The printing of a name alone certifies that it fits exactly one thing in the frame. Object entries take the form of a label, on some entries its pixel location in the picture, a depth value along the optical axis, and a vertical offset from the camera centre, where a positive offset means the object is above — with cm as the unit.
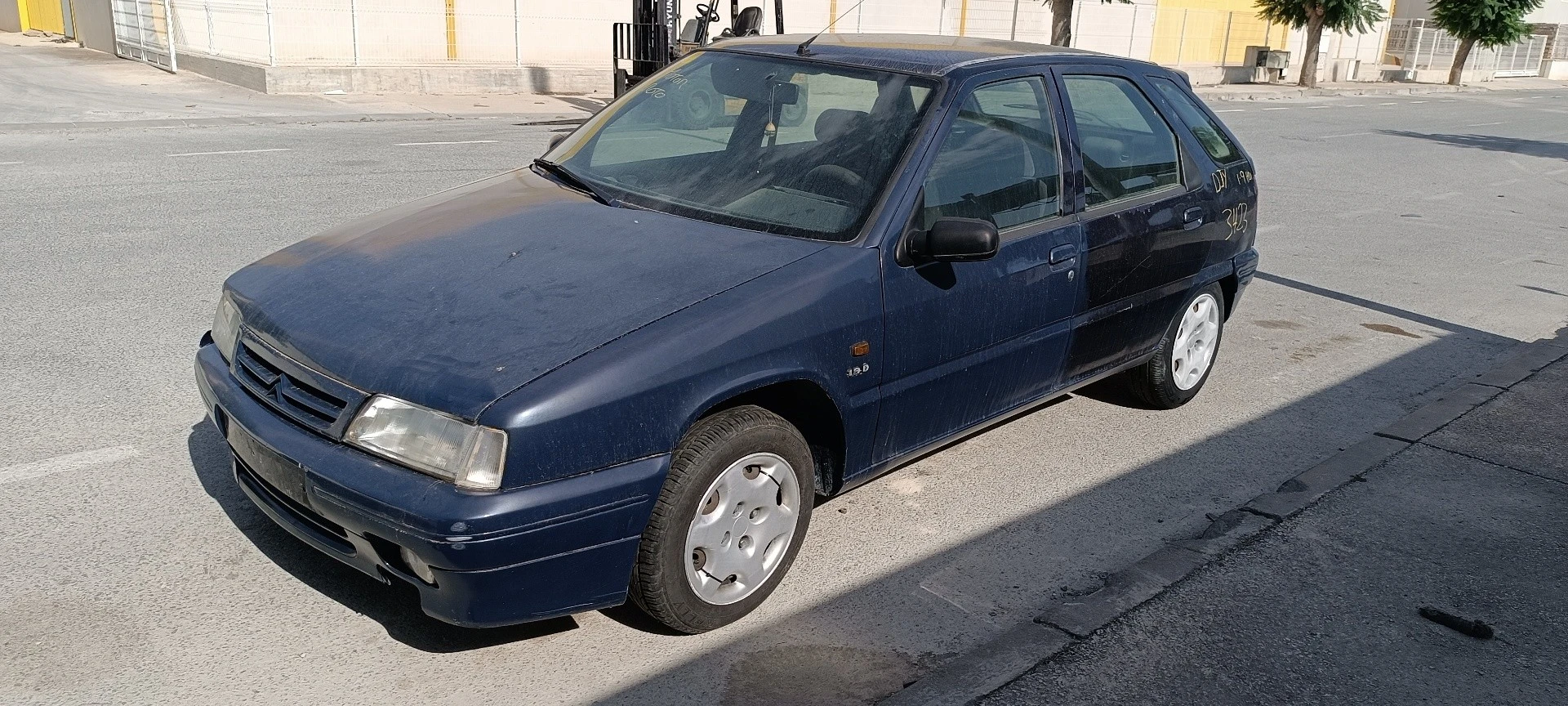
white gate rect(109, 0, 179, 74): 2181 -106
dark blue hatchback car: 299 -88
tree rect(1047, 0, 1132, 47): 2870 -25
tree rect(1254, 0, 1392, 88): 3706 +14
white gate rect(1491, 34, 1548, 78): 5216 -120
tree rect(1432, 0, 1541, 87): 4316 +20
